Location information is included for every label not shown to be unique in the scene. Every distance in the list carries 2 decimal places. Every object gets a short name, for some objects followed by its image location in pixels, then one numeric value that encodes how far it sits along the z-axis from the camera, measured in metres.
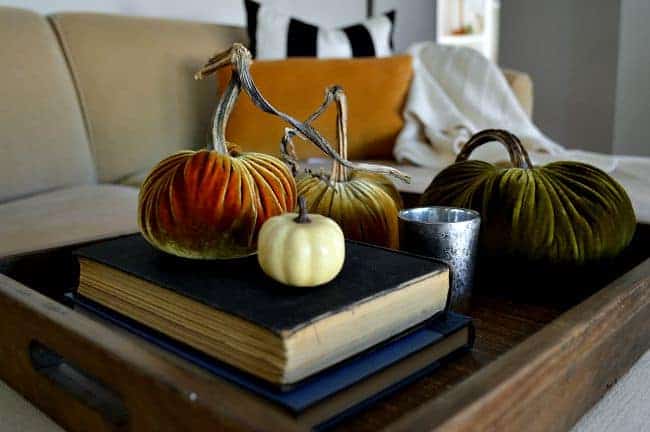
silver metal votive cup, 0.58
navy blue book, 0.37
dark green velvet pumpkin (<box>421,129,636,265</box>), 0.62
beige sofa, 1.41
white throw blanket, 1.63
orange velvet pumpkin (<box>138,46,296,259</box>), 0.50
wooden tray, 0.34
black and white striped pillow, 1.80
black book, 0.39
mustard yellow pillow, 1.65
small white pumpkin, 0.43
